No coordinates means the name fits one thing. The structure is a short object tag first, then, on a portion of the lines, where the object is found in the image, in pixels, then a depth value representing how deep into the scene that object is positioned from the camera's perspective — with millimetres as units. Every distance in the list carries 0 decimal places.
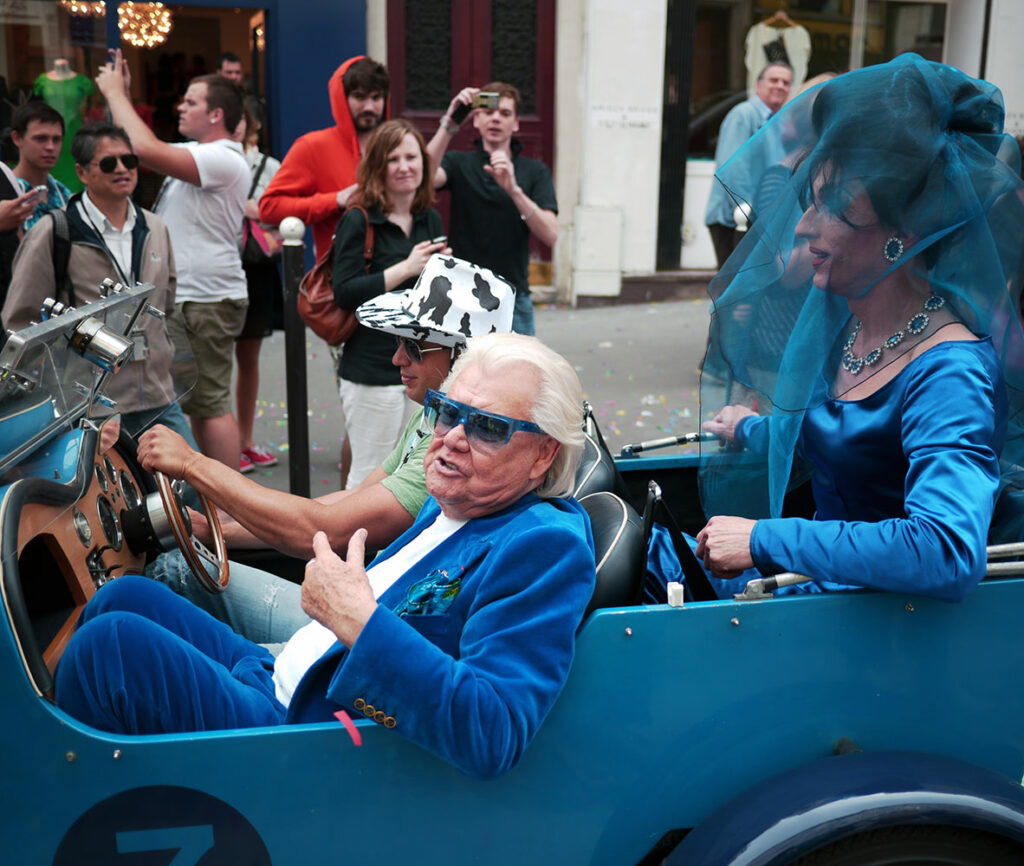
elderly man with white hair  1799
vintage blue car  1844
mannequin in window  8547
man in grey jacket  4074
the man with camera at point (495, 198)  5316
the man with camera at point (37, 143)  5137
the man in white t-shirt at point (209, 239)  5043
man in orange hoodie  5062
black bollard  4398
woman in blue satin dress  1979
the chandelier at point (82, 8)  8805
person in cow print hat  2562
